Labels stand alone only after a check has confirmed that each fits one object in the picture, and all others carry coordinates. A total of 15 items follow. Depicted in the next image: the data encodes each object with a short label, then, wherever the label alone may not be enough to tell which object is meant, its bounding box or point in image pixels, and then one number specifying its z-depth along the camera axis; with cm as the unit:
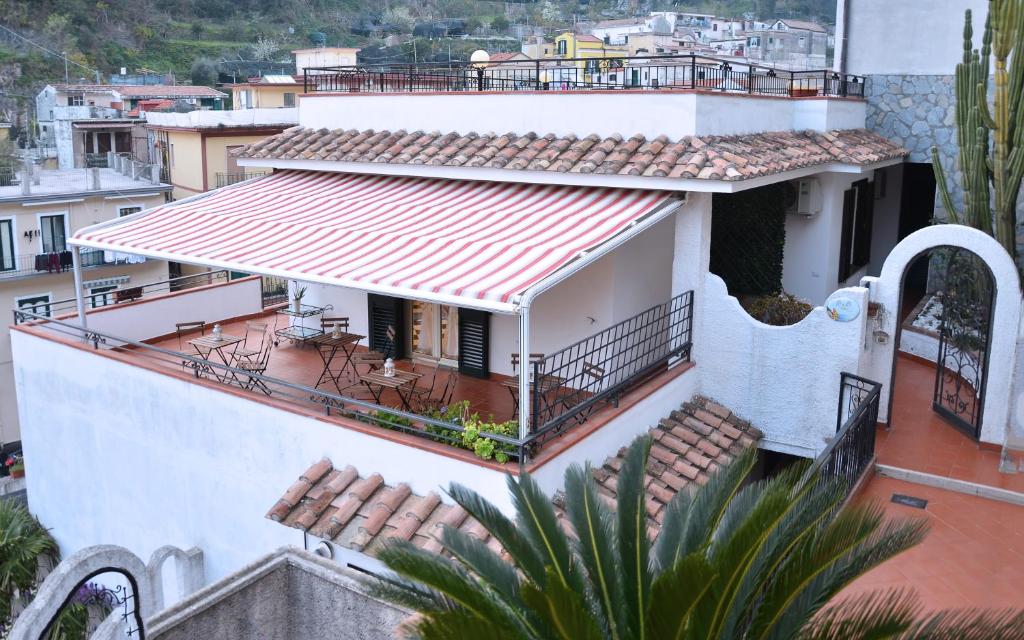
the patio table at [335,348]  1572
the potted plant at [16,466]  3338
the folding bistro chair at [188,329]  1808
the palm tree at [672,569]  633
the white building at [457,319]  1247
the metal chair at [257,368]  1412
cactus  1562
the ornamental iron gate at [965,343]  1535
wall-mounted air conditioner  1830
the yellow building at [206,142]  4416
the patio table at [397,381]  1375
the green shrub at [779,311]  1612
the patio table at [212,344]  1591
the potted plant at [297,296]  1883
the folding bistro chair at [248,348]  1677
